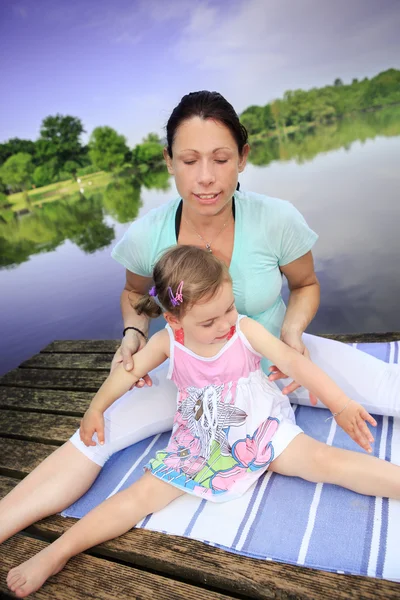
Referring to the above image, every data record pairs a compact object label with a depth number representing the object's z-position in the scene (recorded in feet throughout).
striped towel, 4.21
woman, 5.62
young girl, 4.76
